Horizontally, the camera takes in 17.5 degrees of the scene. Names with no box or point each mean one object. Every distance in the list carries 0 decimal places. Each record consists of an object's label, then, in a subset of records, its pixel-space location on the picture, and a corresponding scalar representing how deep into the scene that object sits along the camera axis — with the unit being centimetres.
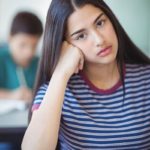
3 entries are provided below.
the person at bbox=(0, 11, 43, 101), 154
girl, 138
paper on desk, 160
